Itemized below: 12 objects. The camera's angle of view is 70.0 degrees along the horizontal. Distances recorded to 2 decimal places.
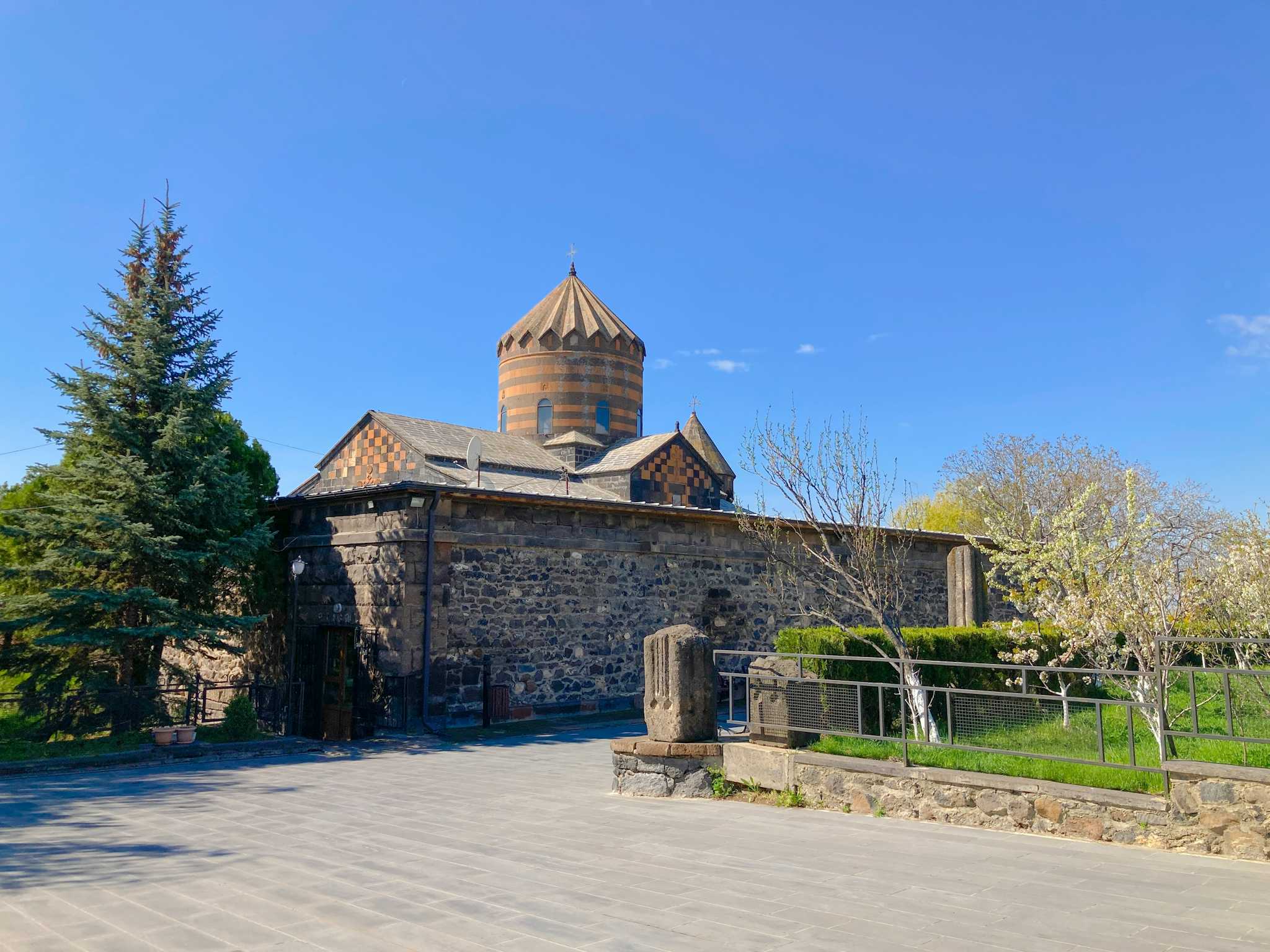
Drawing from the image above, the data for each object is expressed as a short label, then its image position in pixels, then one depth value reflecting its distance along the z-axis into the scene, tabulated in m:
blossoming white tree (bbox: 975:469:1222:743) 9.07
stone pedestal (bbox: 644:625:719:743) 9.56
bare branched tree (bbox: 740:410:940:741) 10.46
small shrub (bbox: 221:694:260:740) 13.43
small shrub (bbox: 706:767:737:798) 9.42
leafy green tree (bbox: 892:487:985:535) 40.72
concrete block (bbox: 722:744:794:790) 9.02
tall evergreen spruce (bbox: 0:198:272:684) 13.30
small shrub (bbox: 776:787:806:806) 8.83
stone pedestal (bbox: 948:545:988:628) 15.83
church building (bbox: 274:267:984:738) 14.91
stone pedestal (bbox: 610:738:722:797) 9.51
